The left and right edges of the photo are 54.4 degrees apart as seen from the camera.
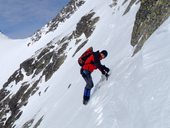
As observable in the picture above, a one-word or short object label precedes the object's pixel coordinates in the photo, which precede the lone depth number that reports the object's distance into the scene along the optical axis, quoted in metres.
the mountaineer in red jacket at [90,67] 6.84
